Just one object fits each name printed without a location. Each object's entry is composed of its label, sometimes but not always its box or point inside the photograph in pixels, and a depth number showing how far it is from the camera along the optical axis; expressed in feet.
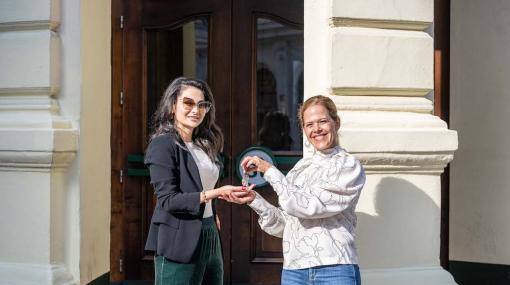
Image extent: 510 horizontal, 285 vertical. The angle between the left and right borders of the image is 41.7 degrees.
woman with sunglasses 10.54
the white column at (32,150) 14.46
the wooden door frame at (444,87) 17.37
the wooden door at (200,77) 16.66
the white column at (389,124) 13.56
